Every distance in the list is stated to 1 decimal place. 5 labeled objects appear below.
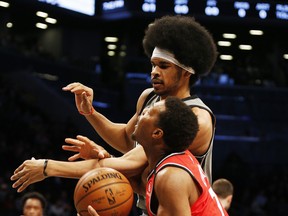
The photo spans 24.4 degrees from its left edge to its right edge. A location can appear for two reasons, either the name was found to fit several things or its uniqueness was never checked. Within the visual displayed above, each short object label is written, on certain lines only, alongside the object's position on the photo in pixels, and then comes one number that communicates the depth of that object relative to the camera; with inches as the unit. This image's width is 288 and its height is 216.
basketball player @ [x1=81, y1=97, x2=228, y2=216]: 128.0
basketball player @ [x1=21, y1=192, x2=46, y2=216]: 280.3
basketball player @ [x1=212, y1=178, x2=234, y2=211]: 258.2
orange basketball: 139.6
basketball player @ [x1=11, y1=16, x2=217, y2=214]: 149.5
